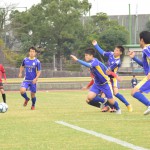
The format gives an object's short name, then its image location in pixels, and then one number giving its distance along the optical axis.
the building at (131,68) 60.56
